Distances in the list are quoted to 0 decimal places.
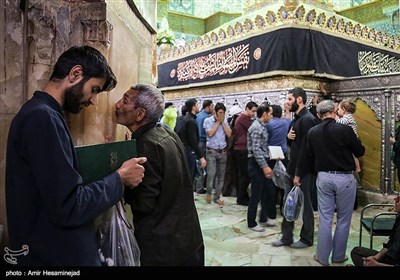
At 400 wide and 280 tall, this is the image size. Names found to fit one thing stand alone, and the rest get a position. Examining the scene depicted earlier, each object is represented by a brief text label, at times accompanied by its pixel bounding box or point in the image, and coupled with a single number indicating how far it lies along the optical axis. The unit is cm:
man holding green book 94
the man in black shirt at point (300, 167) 333
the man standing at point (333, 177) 297
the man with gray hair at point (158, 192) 145
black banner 546
